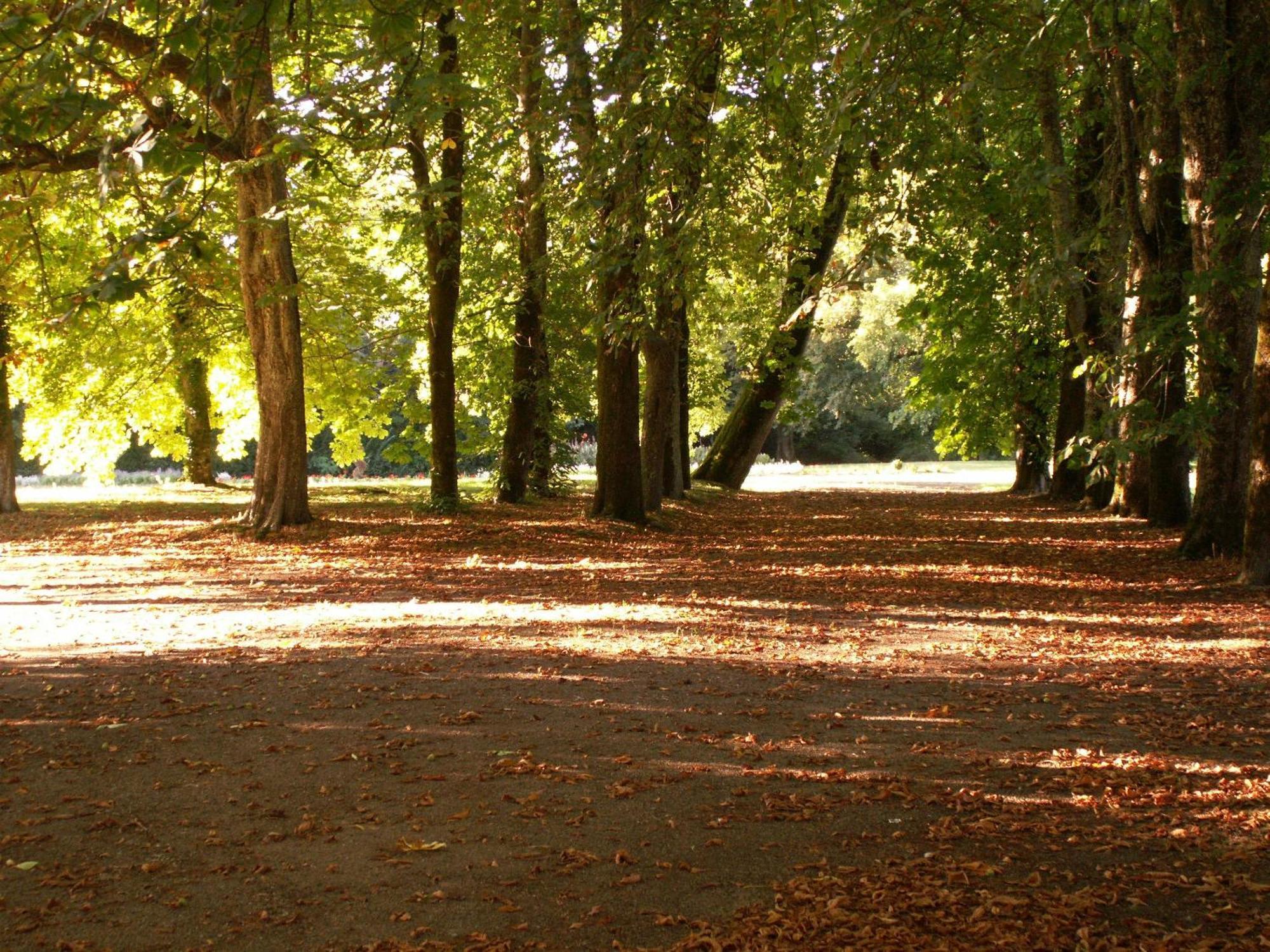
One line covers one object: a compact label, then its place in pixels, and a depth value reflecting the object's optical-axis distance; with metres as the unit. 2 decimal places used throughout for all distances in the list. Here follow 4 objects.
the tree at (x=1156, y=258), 11.68
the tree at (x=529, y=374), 19.47
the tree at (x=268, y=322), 13.39
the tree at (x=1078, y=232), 18.33
